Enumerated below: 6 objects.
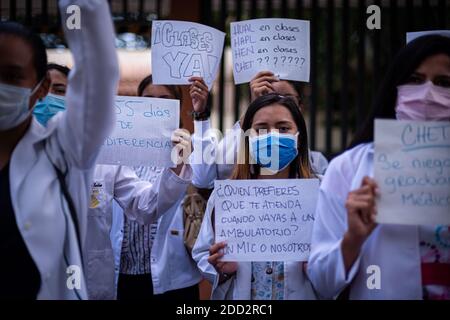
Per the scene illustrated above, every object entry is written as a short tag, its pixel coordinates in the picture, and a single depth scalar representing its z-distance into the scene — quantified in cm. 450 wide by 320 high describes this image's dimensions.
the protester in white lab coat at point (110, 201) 300
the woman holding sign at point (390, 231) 211
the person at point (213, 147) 327
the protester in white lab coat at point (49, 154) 194
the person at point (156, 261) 336
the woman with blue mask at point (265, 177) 254
